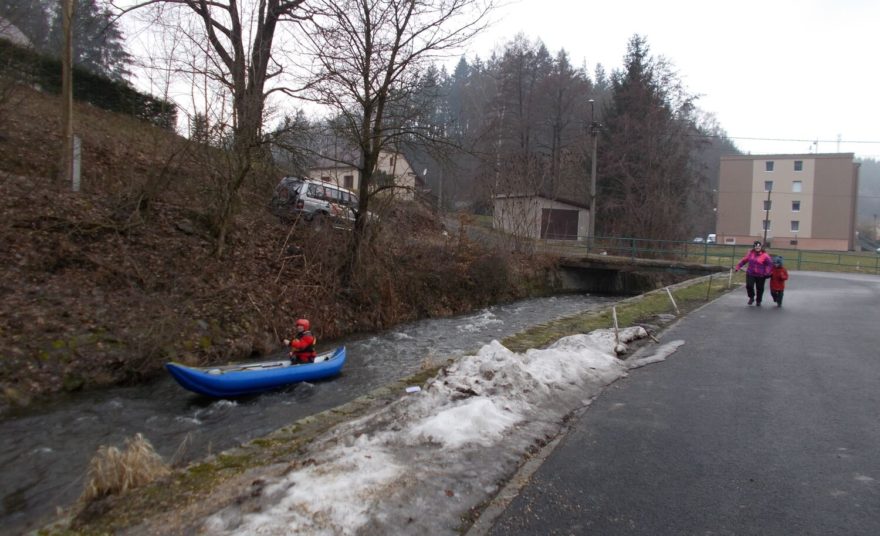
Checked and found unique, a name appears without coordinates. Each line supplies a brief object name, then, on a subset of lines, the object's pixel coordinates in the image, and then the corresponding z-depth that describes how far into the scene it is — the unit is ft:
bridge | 91.81
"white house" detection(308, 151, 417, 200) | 57.41
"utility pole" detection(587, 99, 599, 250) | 100.96
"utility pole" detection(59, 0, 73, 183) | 45.27
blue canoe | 27.76
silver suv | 56.85
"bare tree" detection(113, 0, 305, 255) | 48.47
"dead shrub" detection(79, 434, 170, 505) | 13.33
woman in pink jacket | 46.91
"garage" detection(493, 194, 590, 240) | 92.43
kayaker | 32.73
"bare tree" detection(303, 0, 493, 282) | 48.62
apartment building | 199.93
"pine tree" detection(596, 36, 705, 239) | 113.80
